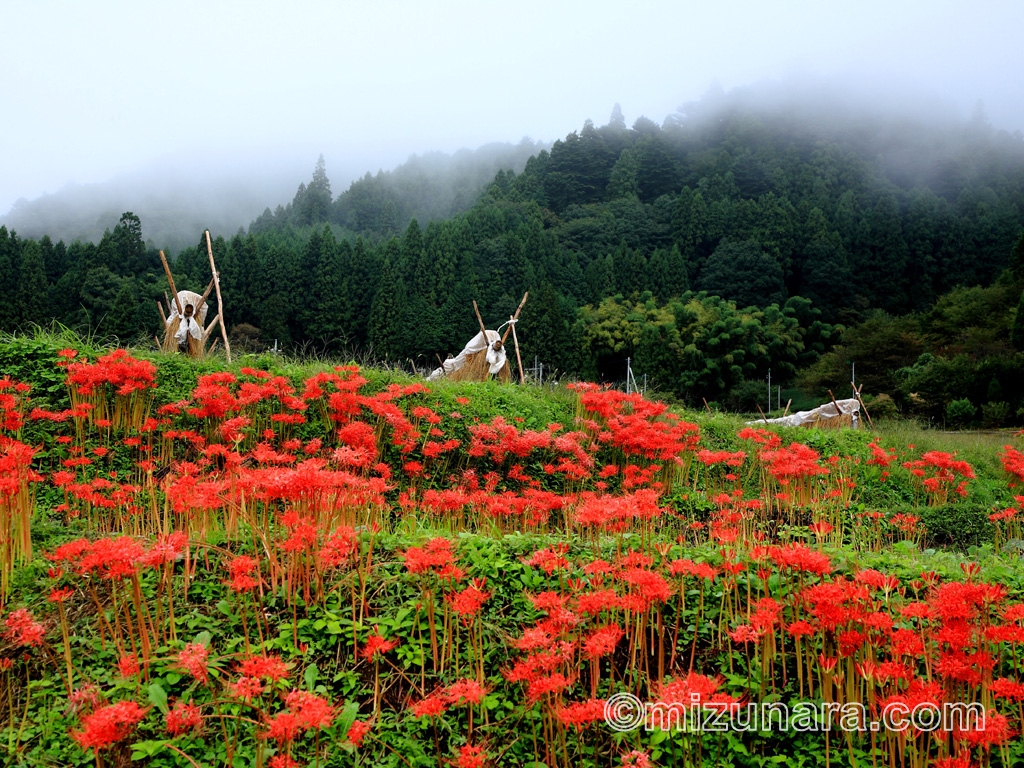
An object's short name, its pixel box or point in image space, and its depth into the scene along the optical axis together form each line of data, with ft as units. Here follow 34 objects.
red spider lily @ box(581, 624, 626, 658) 6.36
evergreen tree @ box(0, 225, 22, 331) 105.60
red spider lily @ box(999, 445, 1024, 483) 21.57
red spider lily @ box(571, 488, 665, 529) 9.09
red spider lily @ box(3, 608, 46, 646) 6.53
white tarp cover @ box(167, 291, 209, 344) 28.66
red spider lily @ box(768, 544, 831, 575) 7.25
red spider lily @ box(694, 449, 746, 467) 18.35
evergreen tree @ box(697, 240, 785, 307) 136.05
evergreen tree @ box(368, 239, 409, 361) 122.11
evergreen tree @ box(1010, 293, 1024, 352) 70.30
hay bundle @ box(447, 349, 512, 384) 37.55
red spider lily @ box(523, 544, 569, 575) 8.51
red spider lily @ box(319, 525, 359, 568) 8.36
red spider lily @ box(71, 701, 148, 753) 5.15
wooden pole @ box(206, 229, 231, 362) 29.29
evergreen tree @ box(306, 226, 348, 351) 126.93
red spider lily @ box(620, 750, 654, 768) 5.71
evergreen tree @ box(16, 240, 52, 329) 106.01
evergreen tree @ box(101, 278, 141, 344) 94.79
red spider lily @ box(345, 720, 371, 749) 5.46
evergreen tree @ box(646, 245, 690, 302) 135.74
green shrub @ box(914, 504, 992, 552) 19.15
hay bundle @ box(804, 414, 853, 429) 45.68
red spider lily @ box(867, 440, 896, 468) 20.99
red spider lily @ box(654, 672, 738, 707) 5.71
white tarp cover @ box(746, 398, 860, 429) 46.78
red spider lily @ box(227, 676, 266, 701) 5.85
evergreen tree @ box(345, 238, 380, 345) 129.08
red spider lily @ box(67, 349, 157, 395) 16.51
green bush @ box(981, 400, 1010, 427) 65.82
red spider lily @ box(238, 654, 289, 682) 5.78
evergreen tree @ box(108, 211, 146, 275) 116.98
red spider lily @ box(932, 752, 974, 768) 5.57
